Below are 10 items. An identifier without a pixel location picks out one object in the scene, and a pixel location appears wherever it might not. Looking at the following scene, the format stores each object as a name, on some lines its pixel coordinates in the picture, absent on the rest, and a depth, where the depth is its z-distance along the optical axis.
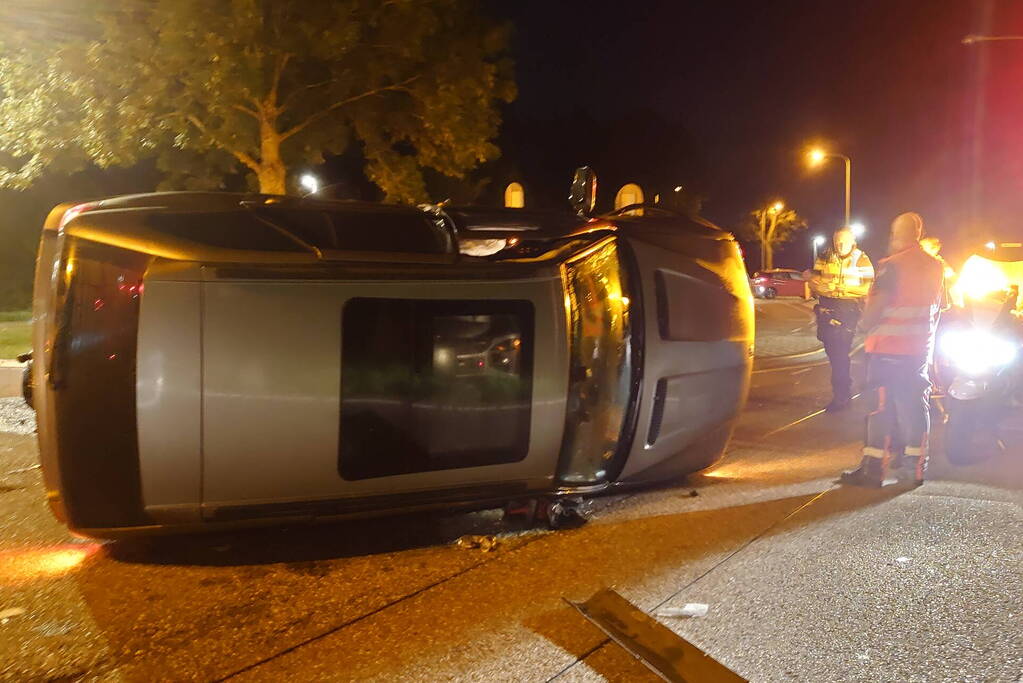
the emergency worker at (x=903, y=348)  5.69
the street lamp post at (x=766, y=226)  52.24
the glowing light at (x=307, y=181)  15.59
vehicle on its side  3.65
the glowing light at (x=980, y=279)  7.72
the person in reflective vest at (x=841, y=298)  8.32
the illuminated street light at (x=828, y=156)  28.46
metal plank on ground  3.25
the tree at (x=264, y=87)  11.12
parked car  34.91
